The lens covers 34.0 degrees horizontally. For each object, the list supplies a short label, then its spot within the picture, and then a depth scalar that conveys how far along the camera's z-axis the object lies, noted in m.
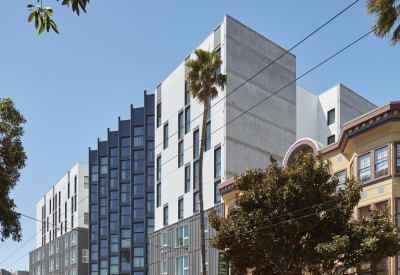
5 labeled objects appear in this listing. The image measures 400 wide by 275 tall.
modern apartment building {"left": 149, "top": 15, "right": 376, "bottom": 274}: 52.09
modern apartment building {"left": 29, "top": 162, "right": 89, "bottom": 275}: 93.88
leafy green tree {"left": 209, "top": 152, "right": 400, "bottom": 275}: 28.34
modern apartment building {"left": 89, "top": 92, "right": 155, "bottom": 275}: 78.81
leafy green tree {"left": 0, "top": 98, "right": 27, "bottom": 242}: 24.50
